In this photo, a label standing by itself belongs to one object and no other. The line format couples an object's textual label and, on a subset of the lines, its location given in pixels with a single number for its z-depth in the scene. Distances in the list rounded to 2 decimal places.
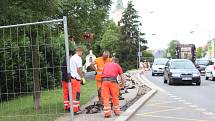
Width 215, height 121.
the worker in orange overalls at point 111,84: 13.23
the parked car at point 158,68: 50.28
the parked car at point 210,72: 36.03
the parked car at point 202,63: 48.94
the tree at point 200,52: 179.07
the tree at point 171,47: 186.15
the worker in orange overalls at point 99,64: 14.69
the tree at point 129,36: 97.19
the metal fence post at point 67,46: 9.75
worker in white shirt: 13.61
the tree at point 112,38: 82.29
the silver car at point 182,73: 29.86
